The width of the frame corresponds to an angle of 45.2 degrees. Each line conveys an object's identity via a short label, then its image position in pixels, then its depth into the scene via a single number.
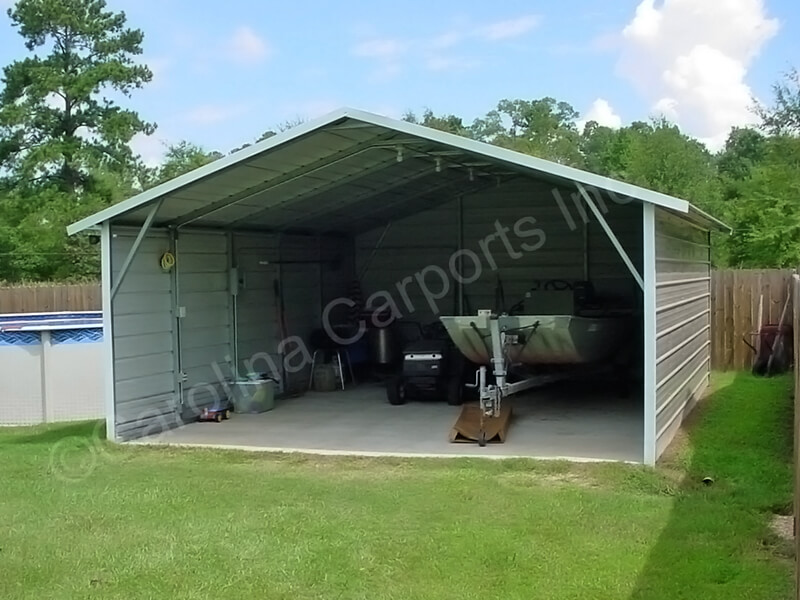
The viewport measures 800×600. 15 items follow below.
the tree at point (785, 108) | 23.44
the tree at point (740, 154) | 31.78
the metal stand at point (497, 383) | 8.98
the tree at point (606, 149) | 35.19
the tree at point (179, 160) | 29.32
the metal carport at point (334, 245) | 8.04
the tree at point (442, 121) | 37.34
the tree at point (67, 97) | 23.00
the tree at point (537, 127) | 38.41
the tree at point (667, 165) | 31.05
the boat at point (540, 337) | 9.60
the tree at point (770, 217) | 18.77
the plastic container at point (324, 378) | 12.73
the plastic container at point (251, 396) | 10.70
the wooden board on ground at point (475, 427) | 8.56
